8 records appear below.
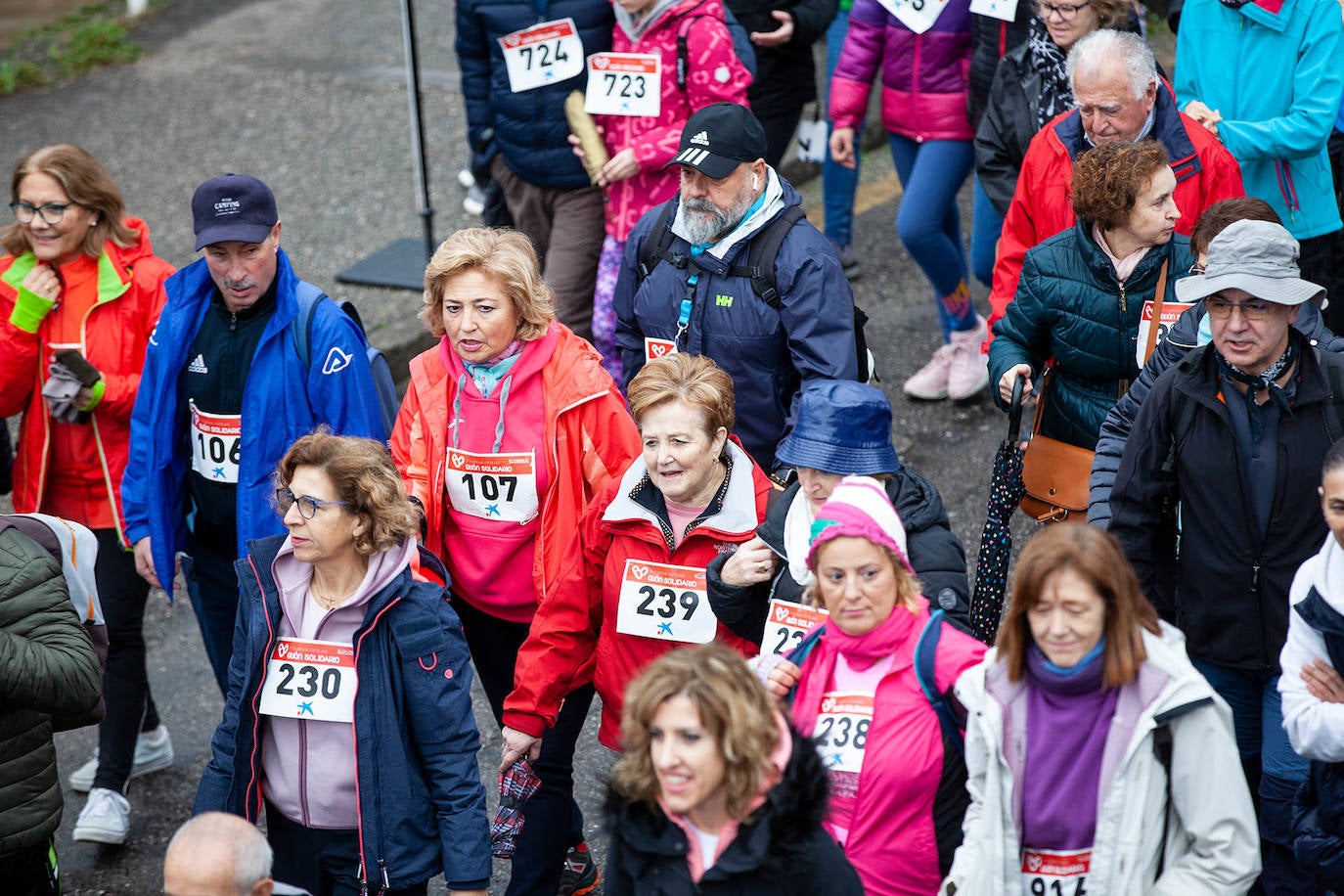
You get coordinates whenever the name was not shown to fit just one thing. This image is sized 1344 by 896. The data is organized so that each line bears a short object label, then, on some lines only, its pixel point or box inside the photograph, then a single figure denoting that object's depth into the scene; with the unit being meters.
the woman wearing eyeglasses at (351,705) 8.49
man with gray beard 10.55
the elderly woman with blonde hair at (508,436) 10.06
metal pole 17.66
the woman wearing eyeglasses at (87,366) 11.58
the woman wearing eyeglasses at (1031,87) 12.45
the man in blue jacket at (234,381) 10.59
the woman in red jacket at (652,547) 9.10
